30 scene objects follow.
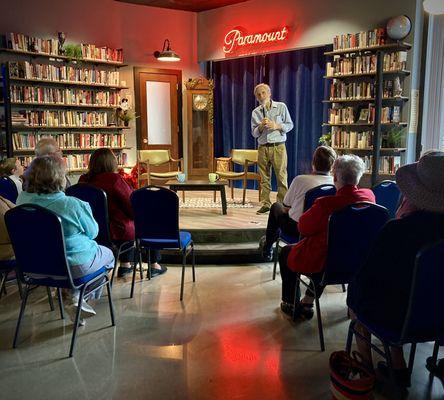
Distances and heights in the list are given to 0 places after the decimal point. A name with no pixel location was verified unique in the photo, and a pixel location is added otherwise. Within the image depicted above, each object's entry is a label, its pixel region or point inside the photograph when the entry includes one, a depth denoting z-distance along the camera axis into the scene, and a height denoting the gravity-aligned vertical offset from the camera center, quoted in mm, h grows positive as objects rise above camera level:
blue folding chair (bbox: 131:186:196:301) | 3457 -671
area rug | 6316 -1025
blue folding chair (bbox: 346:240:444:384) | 1745 -722
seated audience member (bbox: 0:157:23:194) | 4281 -342
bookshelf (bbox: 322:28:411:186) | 6000 +452
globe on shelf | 5816 +1356
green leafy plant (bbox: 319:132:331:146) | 6848 -111
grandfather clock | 8547 +102
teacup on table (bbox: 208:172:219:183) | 5773 -587
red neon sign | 7293 +1587
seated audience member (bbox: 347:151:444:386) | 1844 -469
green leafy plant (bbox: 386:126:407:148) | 6096 -76
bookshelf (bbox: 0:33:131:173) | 6551 +526
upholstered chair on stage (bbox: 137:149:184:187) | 6879 -524
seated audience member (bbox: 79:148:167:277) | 3691 -475
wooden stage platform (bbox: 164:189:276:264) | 4559 -1108
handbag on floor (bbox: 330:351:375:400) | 1967 -1098
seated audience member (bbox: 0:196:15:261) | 2994 -722
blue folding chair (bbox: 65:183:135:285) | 3432 -531
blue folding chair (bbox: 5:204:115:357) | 2496 -663
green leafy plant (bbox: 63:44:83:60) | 6973 +1281
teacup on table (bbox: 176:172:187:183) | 5832 -589
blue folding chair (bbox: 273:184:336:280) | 3307 -450
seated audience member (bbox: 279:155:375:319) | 2713 -525
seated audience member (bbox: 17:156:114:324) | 2682 -440
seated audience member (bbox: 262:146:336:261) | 3523 -486
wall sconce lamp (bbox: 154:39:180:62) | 7570 +1287
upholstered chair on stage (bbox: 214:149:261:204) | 6754 -521
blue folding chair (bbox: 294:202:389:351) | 2562 -609
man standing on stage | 5863 -79
